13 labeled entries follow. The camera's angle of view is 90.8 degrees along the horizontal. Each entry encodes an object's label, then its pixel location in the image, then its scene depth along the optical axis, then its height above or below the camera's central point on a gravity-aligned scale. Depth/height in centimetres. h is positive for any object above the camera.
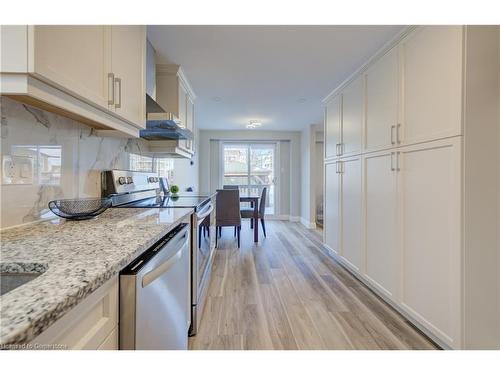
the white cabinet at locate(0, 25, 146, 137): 72 +44
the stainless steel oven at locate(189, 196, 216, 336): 172 -60
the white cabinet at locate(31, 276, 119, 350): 46 -30
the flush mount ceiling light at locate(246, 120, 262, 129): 497 +133
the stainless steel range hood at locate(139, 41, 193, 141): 184 +53
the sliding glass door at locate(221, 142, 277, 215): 631 +52
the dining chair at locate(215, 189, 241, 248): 384 -31
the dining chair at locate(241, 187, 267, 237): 431 -42
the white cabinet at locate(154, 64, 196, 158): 254 +101
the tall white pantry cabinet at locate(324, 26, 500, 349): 137 +6
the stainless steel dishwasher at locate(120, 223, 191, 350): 71 -39
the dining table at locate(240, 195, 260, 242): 414 -38
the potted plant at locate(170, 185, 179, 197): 291 -3
